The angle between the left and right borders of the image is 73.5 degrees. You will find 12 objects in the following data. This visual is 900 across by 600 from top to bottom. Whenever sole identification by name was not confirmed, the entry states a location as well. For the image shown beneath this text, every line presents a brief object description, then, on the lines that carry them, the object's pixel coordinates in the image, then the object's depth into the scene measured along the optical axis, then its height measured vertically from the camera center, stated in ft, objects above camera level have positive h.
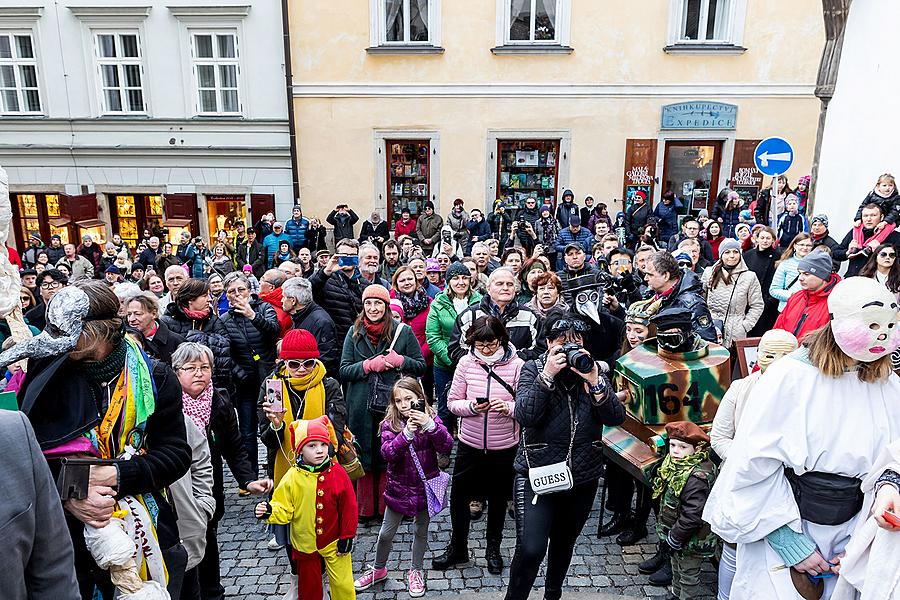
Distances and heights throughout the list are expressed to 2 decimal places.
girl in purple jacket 12.75 -6.15
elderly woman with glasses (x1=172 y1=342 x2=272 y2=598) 12.00 -5.20
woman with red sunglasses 12.80 -4.72
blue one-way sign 25.03 +0.86
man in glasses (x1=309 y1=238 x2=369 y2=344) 19.97 -3.88
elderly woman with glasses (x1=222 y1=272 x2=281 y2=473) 16.56 -4.66
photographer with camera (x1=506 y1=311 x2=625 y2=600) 10.68 -4.91
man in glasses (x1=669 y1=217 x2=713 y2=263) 26.71 -2.65
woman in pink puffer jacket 13.19 -5.56
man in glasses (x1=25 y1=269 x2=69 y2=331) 20.53 -4.21
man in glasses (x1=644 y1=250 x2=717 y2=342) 14.82 -2.79
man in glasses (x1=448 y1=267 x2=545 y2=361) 16.07 -3.65
